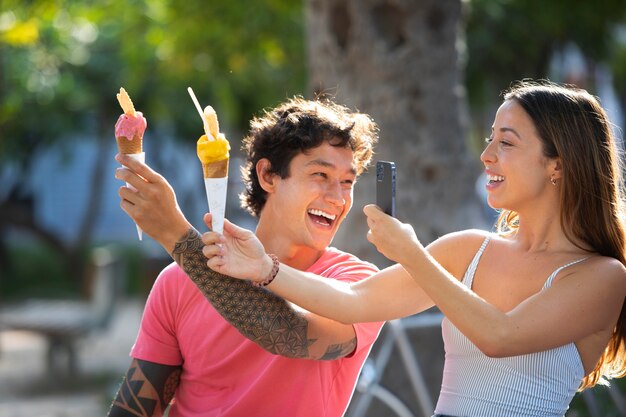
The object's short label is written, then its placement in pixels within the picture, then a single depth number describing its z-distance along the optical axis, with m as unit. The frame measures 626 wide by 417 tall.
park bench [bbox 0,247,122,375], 10.06
